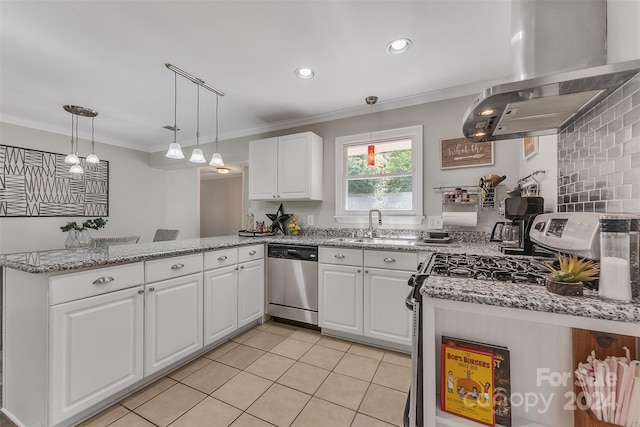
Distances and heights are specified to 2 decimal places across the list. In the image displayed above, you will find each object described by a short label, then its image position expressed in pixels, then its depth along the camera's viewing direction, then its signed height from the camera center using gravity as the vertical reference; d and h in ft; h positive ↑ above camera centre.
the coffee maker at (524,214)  4.95 +0.00
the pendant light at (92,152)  10.05 +3.11
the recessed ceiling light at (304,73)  7.45 +4.14
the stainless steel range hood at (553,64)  3.23 +2.15
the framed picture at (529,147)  6.25 +1.71
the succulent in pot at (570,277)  2.43 -0.61
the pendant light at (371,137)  8.37 +2.91
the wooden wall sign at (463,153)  8.05 +1.94
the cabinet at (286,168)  10.08 +1.87
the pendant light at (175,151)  7.23 +1.73
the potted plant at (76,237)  9.62 -0.93
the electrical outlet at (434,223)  8.63 -0.30
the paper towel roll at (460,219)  7.82 -0.15
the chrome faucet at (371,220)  9.33 -0.23
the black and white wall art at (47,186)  11.00 +1.27
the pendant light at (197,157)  7.75 +1.70
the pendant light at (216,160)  8.18 +1.68
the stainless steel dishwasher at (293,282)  8.53 -2.36
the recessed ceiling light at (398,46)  6.20 +4.12
